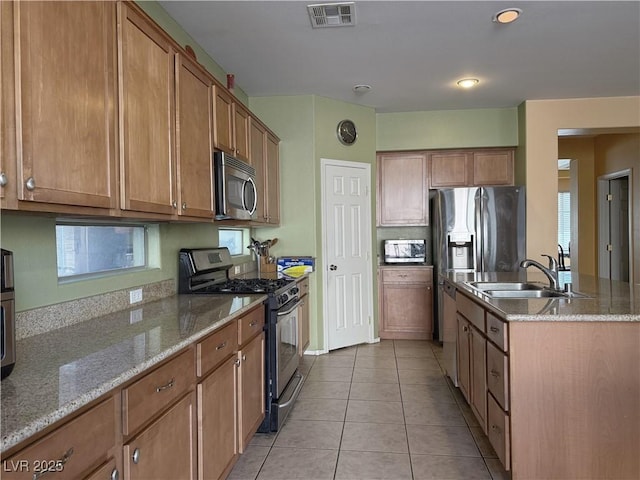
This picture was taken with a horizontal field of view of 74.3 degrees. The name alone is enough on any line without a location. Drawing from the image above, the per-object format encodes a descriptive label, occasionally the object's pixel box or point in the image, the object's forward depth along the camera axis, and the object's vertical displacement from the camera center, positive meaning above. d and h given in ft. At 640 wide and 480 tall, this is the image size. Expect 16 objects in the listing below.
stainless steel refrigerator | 14.96 +0.32
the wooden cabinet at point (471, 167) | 16.24 +2.60
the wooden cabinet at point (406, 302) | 16.02 -2.54
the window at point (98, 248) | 6.10 -0.12
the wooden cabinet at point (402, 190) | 16.56 +1.81
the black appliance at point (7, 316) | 3.45 -0.60
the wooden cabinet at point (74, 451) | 2.74 -1.52
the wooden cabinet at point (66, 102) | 3.84 +1.44
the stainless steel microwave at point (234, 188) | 8.40 +1.10
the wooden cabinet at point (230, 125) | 8.54 +2.53
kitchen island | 5.92 -2.26
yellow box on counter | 13.29 -0.82
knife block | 13.60 -0.91
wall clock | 14.88 +3.74
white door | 14.53 -0.57
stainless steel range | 8.52 -1.61
